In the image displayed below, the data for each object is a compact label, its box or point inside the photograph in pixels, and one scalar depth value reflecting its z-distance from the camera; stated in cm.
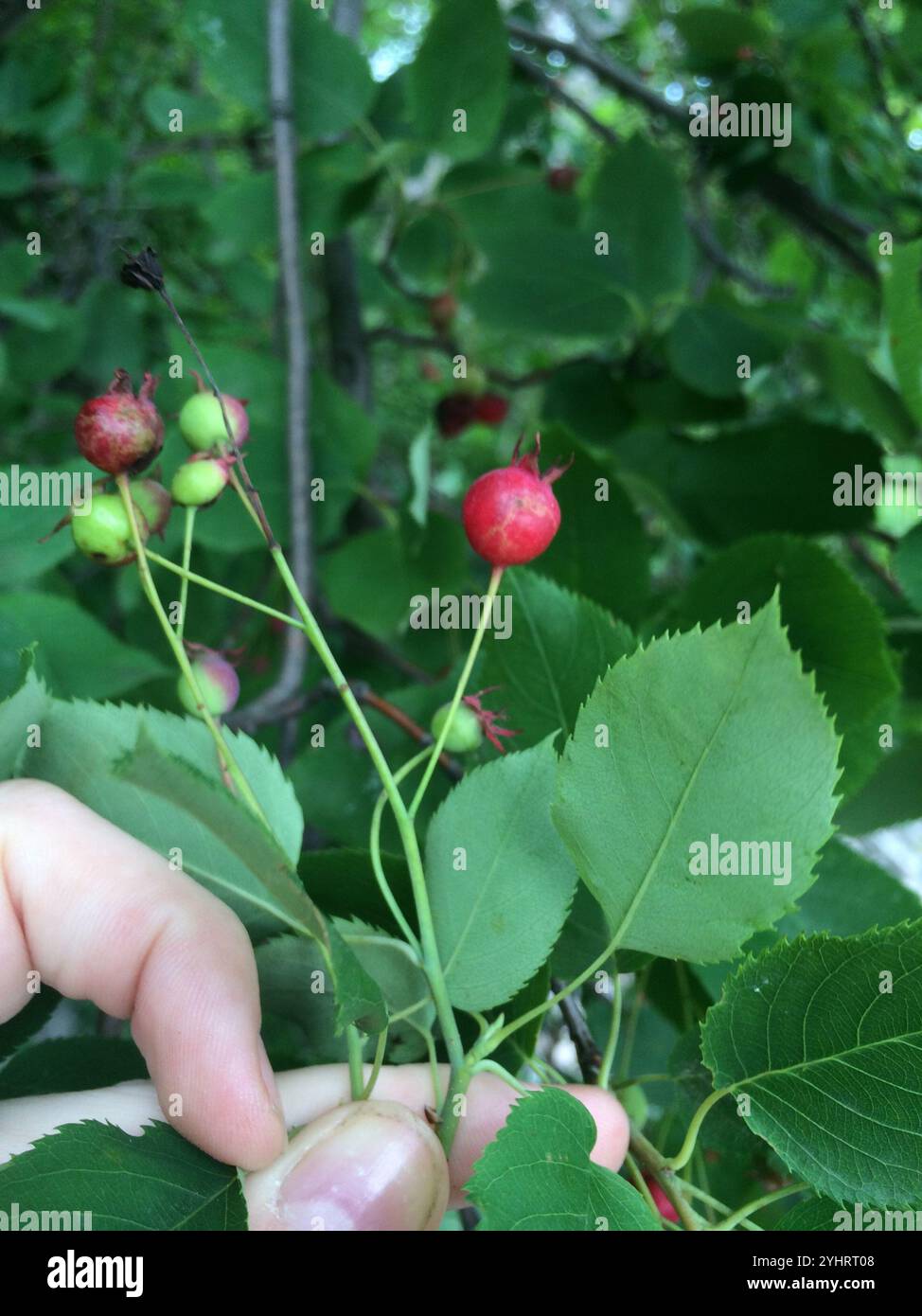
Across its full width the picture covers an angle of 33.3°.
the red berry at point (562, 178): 44
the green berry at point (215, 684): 17
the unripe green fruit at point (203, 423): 16
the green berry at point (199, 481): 15
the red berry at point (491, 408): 41
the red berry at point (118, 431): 15
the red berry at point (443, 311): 40
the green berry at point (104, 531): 15
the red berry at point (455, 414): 39
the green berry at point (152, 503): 16
